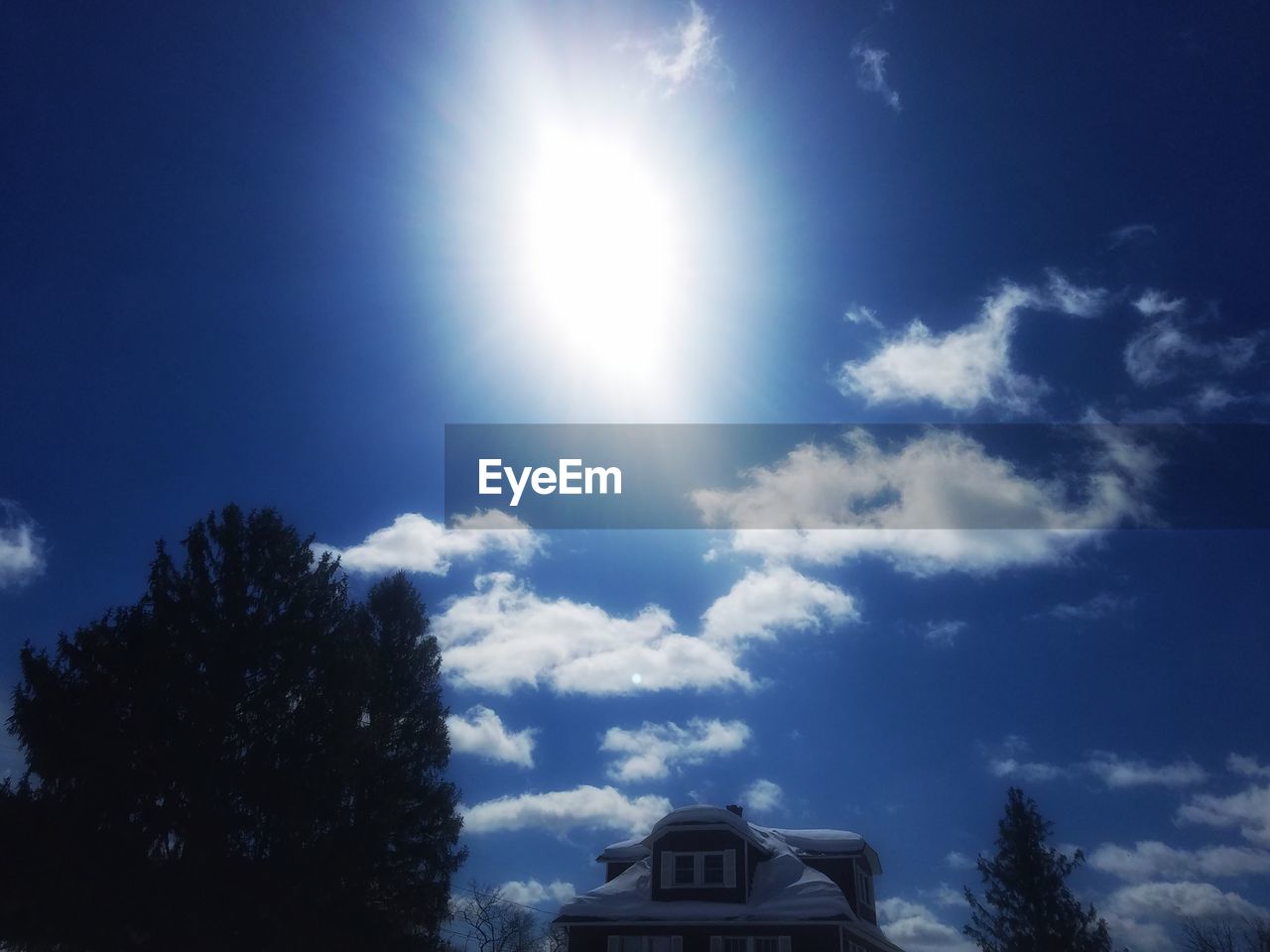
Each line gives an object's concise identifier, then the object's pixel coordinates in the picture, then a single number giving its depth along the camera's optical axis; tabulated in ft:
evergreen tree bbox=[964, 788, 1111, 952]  123.03
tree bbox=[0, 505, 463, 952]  71.36
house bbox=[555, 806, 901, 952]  108.27
